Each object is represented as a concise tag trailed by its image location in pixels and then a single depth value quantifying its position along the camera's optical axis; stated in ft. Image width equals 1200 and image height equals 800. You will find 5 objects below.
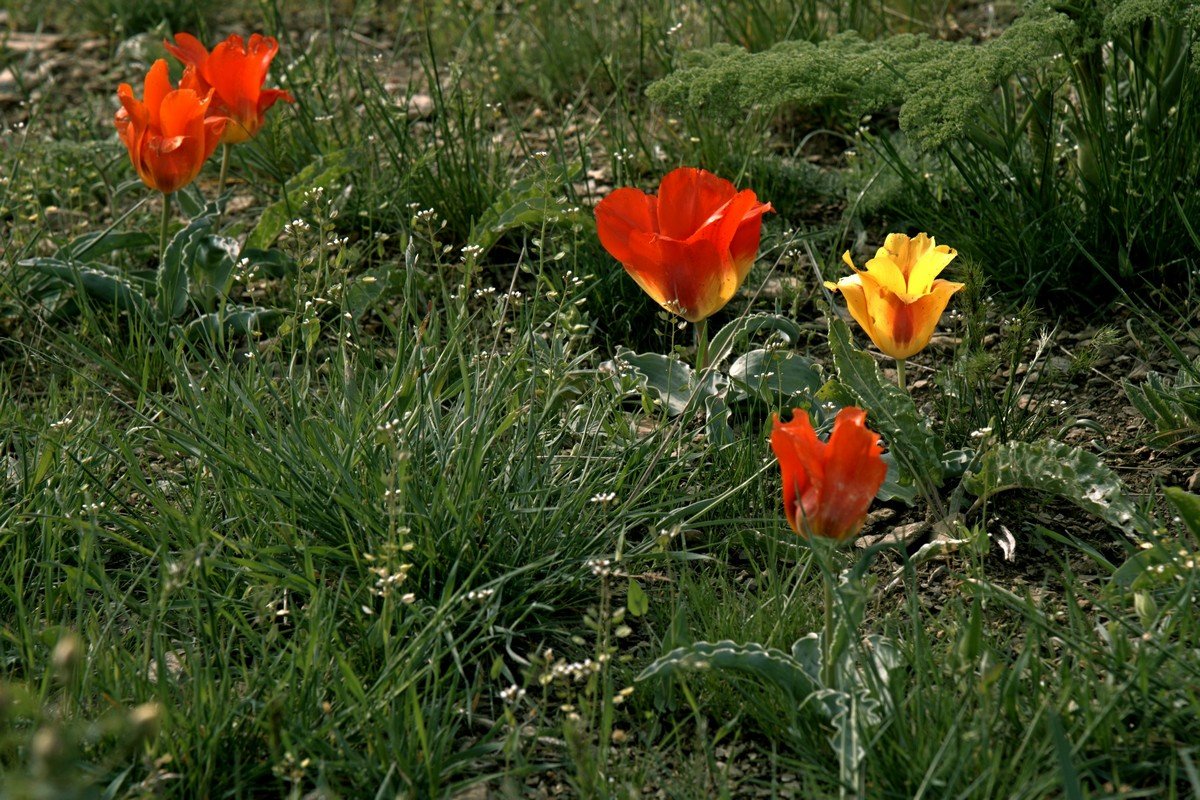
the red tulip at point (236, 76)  18.66
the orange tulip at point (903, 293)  14.07
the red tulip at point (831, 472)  10.94
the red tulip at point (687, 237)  14.10
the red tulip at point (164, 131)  17.70
